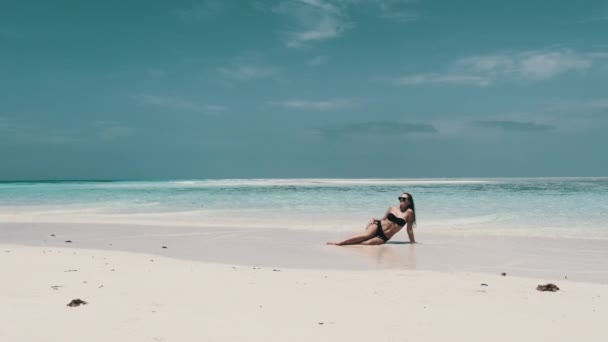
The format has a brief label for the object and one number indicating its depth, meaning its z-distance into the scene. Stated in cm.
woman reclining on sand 1198
